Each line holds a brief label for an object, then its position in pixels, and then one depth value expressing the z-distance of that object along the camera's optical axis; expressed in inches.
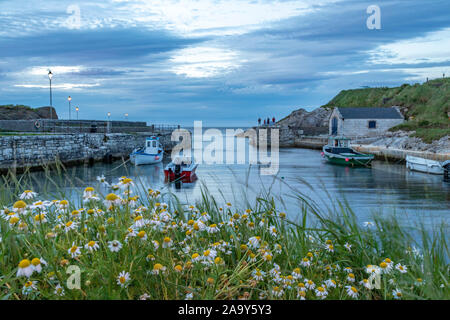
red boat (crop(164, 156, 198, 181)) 944.7
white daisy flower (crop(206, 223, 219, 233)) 124.3
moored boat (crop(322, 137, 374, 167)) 1395.4
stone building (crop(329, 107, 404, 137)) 2059.5
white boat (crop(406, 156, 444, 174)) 1047.3
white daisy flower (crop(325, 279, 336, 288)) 113.4
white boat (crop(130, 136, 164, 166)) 1380.4
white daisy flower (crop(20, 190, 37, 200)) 117.6
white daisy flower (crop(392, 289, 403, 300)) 109.7
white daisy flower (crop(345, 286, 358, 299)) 108.4
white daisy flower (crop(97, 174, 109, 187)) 139.2
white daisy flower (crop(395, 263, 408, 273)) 118.3
